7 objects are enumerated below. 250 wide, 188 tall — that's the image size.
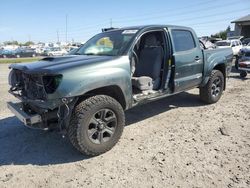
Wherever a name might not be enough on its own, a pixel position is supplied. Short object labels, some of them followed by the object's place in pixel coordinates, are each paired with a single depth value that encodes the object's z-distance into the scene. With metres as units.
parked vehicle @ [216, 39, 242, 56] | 14.63
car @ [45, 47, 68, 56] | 29.62
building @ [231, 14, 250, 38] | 25.92
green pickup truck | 2.62
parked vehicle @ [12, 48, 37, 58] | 31.70
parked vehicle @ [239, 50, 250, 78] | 7.74
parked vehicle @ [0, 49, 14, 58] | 31.64
